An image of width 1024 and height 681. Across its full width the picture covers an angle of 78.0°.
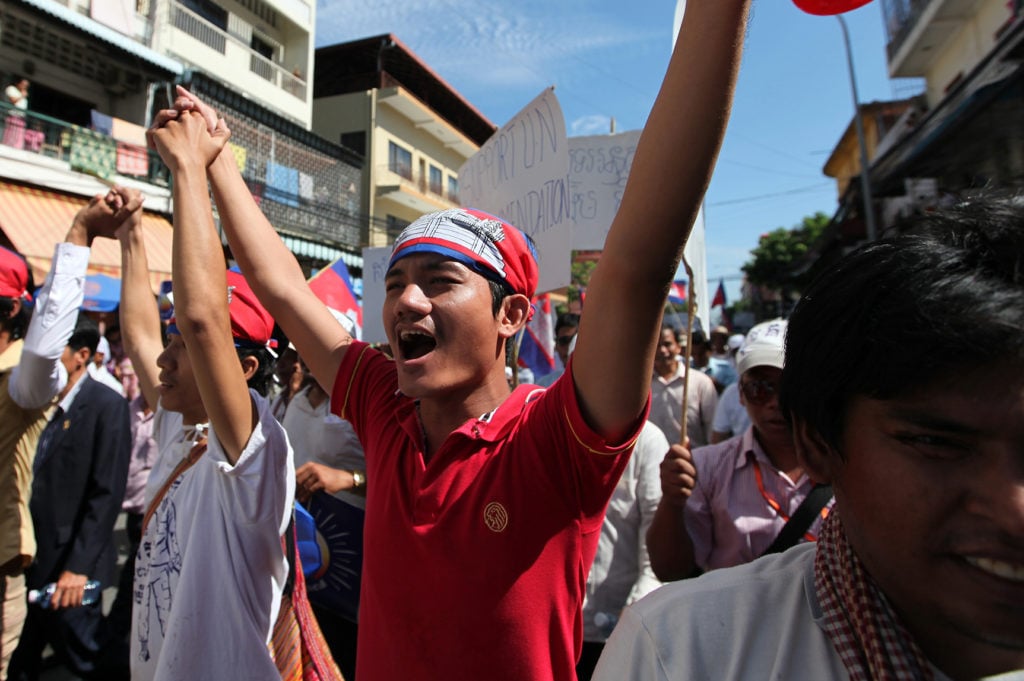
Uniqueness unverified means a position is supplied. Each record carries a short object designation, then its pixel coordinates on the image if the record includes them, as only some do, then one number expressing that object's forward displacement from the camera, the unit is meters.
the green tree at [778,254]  27.14
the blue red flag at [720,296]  19.16
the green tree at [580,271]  35.07
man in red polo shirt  0.89
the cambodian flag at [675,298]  5.84
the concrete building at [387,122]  24.17
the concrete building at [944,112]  8.09
